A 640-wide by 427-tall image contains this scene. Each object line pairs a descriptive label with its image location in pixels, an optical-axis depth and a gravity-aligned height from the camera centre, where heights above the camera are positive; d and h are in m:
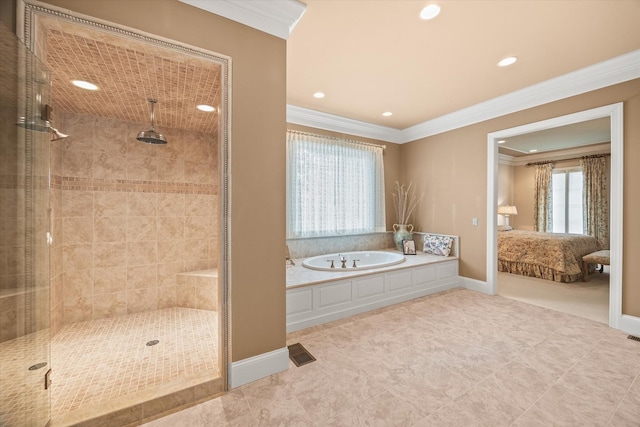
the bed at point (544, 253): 4.35 -0.77
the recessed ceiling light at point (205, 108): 2.58 +1.07
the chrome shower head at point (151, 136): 2.51 +0.75
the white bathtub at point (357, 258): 3.78 -0.73
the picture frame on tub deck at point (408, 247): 4.36 -0.61
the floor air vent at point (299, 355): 2.10 -1.22
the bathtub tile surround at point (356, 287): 2.70 -0.93
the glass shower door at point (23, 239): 1.29 -0.13
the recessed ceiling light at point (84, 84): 2.05 +1.05
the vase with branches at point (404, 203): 4.79 +0.16
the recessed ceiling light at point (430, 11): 1.87 +1.49
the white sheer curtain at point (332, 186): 3.83 +0.41
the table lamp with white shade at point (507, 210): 7.01 +0.02
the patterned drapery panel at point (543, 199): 6.95 +0.32
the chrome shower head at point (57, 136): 1.82 +0.58
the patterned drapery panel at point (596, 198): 5.98 +0.29
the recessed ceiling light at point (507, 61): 2.53 +1.50
